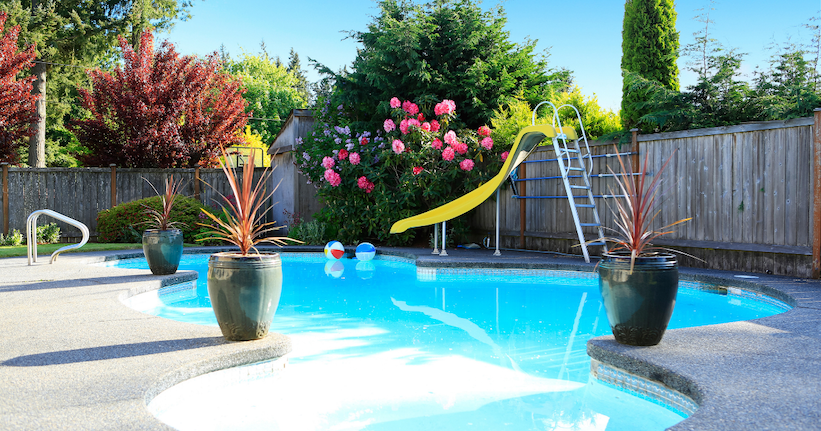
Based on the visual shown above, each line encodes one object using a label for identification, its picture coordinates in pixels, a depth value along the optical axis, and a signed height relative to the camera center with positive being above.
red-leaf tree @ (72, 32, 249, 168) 14.31 +2.63
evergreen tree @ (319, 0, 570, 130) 11.11 +2.99
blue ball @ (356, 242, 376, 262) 9.57 -0.65
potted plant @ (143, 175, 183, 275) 6.55 -0.42
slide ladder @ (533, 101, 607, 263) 7.74 +0.59
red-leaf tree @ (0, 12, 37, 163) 13.88 +2.85
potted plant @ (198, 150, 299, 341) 3.41 -0.46
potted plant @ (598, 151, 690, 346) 3.21 -0.43
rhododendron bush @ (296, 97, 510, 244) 10.32 +0.90
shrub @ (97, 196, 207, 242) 11.49 -0.15
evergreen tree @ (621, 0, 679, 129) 11.71 +3.57
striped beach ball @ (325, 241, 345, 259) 9.84 -0.65
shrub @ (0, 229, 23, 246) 11.62 -0.54
